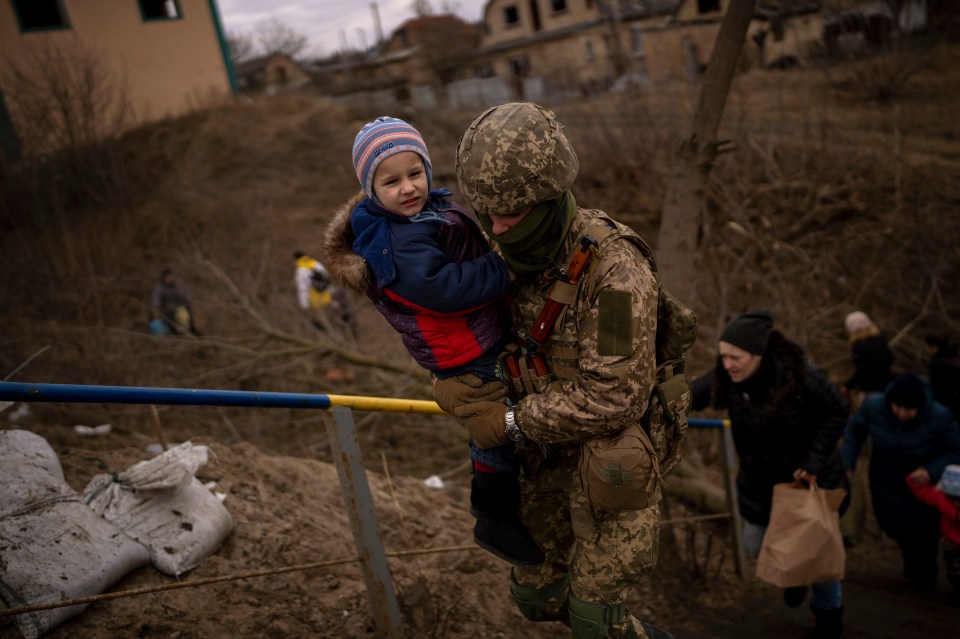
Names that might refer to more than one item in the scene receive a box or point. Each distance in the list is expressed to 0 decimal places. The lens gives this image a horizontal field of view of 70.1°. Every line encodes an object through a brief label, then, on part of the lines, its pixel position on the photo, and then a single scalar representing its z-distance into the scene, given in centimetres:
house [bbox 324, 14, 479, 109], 2752
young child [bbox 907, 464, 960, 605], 367
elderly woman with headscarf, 566
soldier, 182
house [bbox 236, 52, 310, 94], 4622
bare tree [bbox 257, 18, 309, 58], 4928
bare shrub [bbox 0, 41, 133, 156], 1306
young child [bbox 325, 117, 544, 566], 190
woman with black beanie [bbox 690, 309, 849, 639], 317
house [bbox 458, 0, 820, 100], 1424
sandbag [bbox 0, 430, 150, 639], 233
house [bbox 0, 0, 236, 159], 1723
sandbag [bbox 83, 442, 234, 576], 283
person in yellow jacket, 804
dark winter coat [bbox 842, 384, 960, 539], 381
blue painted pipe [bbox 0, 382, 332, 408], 174
